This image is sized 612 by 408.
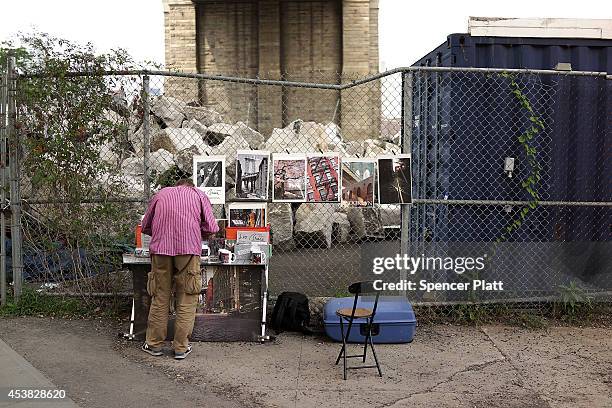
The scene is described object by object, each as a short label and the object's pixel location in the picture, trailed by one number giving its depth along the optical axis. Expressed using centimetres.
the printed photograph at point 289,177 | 691
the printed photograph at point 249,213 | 685
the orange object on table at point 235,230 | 658
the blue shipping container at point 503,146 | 719
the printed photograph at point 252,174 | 694
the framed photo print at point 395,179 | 691
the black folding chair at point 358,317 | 548
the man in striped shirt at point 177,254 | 589
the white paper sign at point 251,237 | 655
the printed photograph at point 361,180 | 691
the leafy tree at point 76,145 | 697
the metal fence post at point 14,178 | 709
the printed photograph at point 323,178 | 691
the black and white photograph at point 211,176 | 695
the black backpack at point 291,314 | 670
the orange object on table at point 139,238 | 648
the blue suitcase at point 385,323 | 634
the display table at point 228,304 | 643
